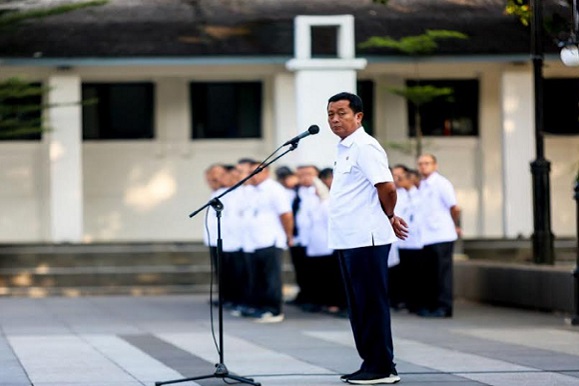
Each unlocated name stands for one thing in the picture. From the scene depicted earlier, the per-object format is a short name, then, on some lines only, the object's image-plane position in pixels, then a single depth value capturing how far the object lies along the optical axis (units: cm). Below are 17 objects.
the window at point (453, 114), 3203
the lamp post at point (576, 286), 1817
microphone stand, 1160
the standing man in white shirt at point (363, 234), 1199
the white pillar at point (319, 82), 2819
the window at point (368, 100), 3184
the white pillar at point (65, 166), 2883
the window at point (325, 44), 2838
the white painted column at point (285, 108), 2989
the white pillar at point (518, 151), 3002
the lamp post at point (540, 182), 2192
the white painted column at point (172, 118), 3150
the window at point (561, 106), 3155
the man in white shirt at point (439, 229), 1997
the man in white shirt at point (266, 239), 2002
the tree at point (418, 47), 2798
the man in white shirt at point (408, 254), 2070
